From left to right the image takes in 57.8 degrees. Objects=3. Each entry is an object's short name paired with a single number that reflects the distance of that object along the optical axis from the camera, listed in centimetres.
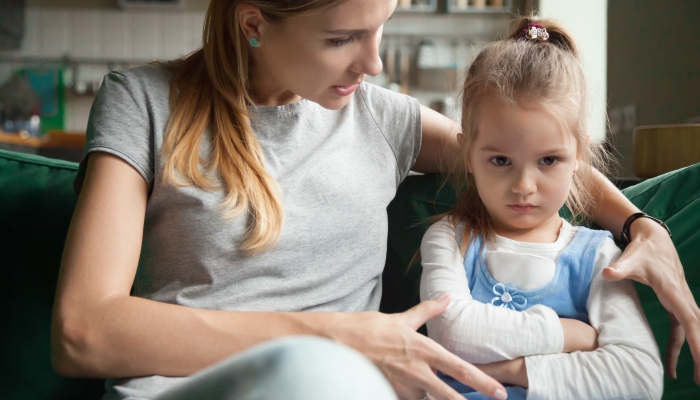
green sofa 113
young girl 88
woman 83
